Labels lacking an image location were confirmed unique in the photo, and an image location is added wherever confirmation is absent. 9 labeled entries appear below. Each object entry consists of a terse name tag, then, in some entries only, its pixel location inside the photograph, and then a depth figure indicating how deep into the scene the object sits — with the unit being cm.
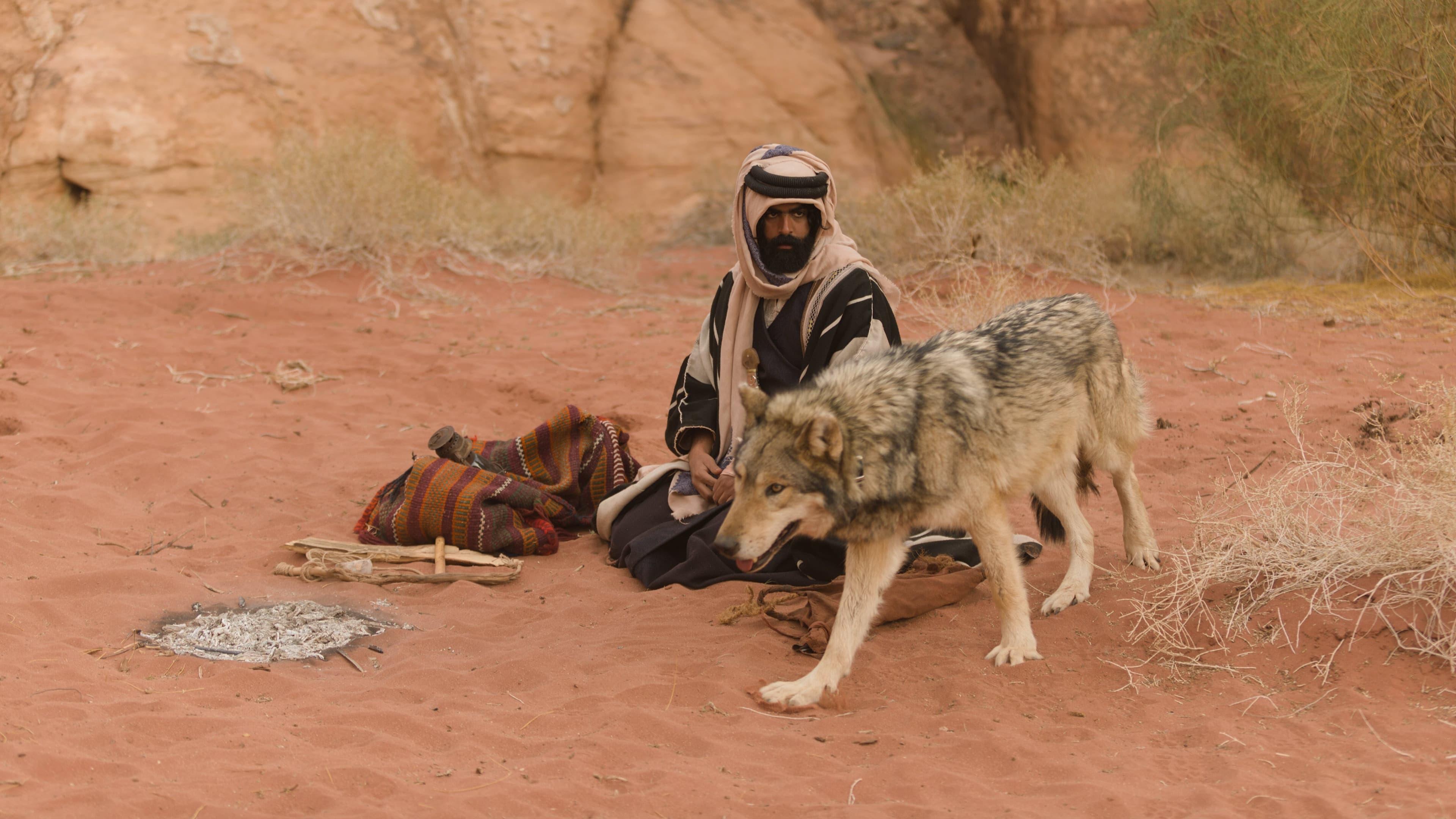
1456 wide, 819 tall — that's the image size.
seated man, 488
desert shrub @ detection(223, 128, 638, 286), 1141
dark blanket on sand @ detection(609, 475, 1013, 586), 496
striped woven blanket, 548
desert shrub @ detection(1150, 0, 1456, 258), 940
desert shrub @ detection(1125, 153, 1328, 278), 1223
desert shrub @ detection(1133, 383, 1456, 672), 389
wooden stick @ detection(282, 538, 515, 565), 526
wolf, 381
